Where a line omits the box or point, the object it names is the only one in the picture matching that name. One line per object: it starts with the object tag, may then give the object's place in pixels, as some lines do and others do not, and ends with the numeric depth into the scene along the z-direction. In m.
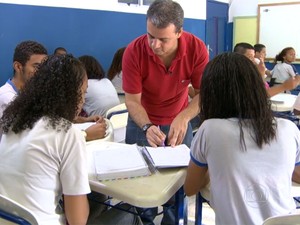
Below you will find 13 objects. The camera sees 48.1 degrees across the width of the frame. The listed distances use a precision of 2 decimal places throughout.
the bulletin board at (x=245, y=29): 8.05
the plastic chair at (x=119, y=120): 2.45
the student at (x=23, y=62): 1.98
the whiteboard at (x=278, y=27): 7.54
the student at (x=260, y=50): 5.24
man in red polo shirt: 1.72
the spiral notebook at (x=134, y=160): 1.28
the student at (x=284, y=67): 6.01
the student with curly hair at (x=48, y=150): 1.08
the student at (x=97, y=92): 3.14
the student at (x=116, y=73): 3.89
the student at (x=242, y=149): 1.08
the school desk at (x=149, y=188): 1.13
